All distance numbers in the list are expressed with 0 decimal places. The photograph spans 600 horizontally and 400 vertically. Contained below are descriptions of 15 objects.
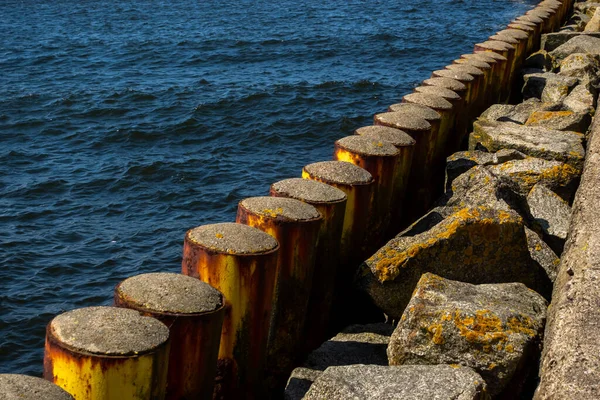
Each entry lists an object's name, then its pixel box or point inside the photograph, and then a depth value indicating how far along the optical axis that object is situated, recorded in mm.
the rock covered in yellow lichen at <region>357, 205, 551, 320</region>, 5719
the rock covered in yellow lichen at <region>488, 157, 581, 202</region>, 7312
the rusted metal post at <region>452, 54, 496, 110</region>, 11156
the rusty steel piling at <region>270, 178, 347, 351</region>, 5633
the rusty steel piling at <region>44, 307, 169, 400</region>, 3643
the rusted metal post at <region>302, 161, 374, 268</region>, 6047
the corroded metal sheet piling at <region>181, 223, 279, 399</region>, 4648
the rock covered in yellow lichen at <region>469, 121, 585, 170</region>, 7811
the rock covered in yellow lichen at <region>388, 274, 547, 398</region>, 4582
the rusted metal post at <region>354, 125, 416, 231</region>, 7012
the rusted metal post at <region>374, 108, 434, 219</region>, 7621
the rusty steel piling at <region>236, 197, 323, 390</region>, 5180
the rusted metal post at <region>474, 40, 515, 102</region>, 12641
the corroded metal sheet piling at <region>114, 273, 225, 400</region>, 4133
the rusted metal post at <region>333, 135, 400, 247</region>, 6578
